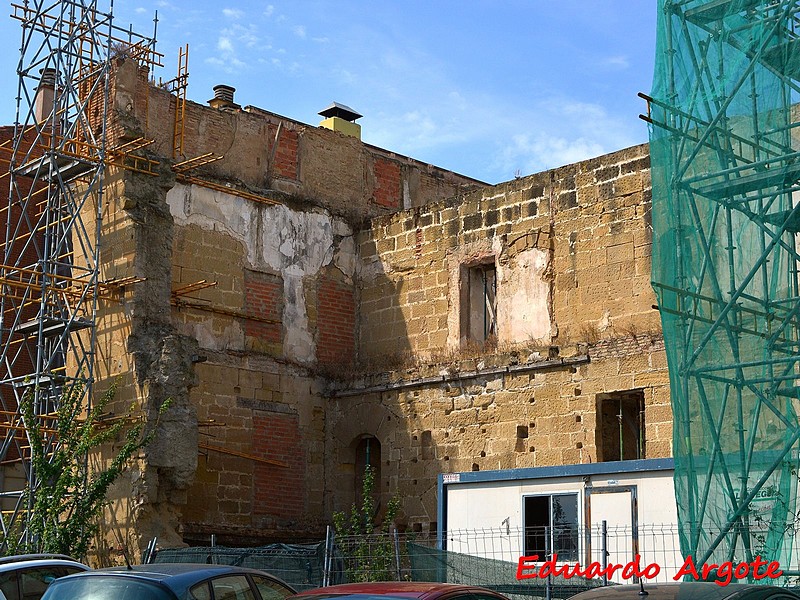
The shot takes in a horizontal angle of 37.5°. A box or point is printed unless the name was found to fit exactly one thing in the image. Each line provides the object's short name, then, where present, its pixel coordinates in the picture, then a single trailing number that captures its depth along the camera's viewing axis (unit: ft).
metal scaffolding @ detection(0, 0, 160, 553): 59.31
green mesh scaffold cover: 40.98
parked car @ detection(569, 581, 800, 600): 25.02
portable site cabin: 41.86
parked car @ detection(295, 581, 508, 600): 26.21
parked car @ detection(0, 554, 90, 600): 35.12
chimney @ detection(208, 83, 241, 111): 76.89
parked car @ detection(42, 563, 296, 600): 28.35
